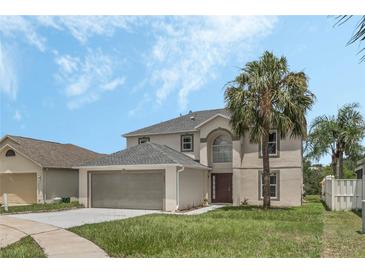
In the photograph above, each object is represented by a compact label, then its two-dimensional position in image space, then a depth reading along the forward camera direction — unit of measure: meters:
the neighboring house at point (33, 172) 25.06
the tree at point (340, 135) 30.08
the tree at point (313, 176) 37.66
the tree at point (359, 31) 3.90
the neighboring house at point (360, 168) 18.72
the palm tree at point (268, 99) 19.66
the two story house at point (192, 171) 20.92
